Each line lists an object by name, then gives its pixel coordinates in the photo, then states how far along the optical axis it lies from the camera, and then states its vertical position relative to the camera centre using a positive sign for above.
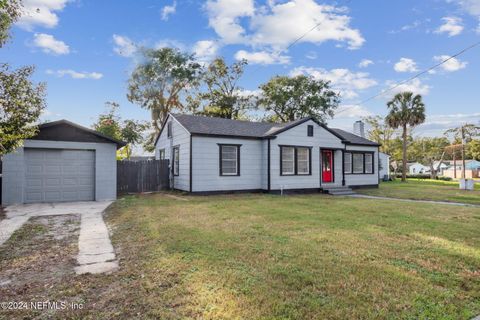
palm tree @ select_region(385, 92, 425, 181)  27.94 +5.47
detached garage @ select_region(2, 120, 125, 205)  10.67 +0.05
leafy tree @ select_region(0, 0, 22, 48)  9.20 +5.08
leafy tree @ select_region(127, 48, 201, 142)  31.84 +10.00
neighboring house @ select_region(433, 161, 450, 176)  62.71 +0.05
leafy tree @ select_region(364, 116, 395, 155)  44.53 +5.45
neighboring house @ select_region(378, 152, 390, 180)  28.95 -0.05
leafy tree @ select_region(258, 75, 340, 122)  31.03 +7.62
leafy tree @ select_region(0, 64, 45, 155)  8.55 +2.04
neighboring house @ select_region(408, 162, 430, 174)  61.87 -0.37
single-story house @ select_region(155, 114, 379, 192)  13.99 +0.69
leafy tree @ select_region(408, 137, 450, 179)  54.62 +3.60
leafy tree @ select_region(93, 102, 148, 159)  21.86 +3.97
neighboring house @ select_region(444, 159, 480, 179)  44.25 -0.81
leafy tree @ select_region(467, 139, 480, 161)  48.21 +3.21
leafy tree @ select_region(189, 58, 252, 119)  31.33 +8.39
